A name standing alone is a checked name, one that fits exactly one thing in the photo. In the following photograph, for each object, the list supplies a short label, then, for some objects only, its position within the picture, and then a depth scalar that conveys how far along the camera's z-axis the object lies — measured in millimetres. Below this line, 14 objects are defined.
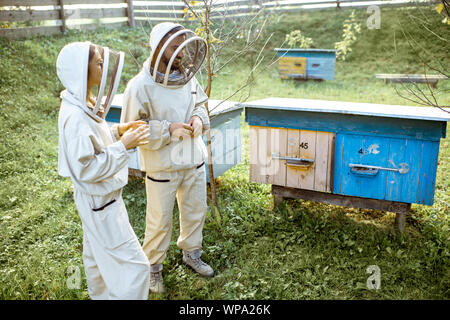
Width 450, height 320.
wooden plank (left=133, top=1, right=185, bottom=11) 13165
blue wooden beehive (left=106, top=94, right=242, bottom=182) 4484
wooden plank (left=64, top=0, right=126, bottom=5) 10668
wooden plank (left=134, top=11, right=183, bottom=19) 13209
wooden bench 9016
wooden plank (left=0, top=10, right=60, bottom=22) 9055
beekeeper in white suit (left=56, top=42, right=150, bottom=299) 2131
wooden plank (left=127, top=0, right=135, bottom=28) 12422
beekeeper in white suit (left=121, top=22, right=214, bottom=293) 2684
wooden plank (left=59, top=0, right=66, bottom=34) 10281
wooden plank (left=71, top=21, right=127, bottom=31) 10870
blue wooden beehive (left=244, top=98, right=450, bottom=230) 3357
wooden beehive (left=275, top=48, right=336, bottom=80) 9930
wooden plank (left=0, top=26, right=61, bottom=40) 8992
